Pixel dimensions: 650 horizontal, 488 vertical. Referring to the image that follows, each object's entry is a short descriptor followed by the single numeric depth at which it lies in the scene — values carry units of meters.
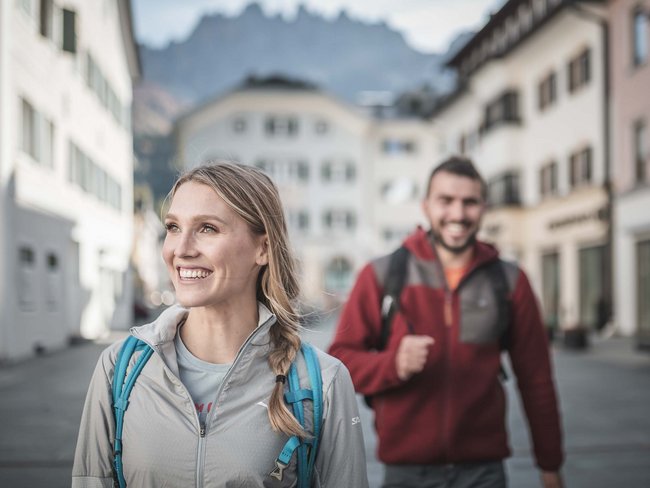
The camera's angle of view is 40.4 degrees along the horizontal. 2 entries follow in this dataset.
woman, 2.21
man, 3.48
